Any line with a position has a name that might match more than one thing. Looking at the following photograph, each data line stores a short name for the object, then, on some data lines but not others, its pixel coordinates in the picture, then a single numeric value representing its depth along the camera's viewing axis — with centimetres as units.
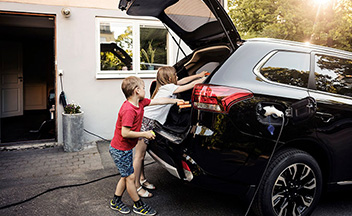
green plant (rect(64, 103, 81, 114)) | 621
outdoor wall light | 637
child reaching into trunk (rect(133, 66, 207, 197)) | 389
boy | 327
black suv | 291
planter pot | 610
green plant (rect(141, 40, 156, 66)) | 742
